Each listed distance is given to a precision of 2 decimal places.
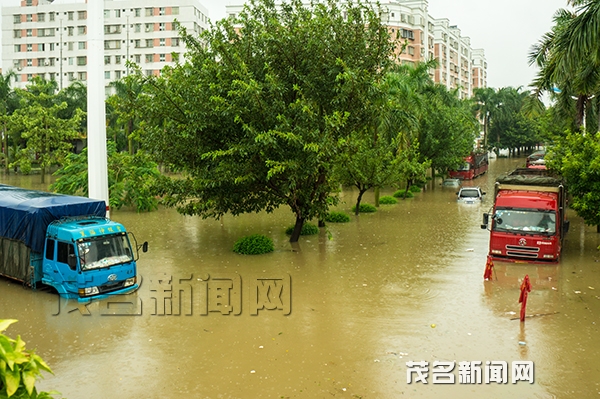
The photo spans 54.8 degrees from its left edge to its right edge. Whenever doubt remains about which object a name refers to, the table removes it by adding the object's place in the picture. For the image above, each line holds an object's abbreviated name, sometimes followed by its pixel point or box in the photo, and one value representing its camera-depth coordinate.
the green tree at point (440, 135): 40.78
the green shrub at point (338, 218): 28.61
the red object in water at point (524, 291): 12.75
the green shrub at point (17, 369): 3.55
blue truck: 14.08
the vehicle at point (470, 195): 38.16
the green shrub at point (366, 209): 32.75
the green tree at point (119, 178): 31.69
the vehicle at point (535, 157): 66.03
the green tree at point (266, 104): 19.03
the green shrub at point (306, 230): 24.81
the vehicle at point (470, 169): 55.44
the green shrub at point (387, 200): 37.09
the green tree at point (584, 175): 19.66
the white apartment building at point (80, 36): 76.38
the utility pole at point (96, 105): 19.19
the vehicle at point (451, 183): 49.53
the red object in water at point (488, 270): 16.92
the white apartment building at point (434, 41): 82.69
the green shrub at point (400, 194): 40.97
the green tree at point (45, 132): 44.34
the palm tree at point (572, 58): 16.31
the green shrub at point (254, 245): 20.55
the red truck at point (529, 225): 18.84
